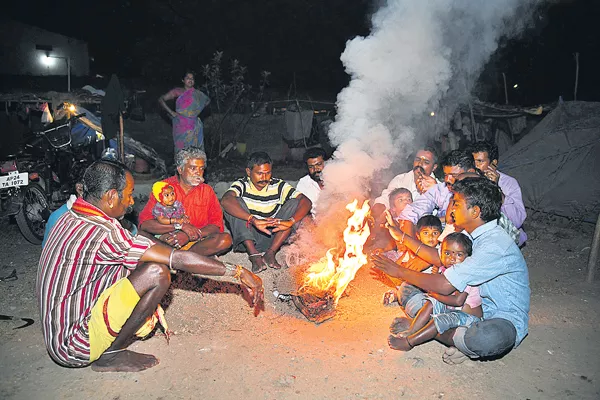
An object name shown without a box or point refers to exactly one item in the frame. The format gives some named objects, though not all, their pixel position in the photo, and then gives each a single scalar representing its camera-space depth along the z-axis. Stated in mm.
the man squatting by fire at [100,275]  3164
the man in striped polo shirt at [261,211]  5703
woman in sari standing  9117
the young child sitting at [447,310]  3652
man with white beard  5164
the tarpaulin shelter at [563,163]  7895
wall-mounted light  24703
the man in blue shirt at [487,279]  3424
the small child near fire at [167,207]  5172
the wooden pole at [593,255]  5105
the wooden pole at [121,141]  8484
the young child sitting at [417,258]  4367
